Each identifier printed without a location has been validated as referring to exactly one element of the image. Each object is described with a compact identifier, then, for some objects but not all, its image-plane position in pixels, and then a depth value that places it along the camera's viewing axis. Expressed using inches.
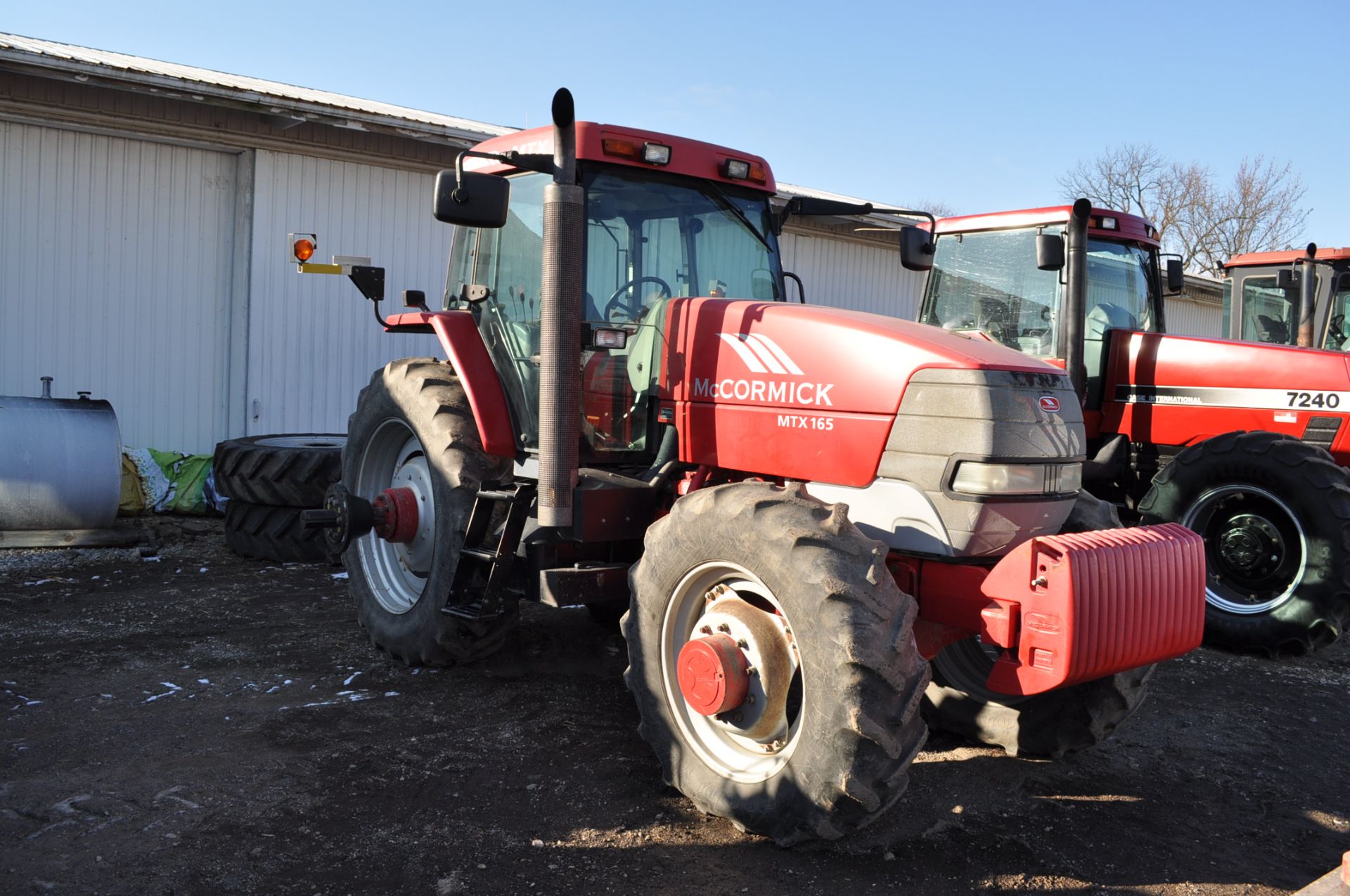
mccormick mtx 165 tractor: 130.7
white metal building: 339.6
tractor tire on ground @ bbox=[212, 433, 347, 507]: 301.3
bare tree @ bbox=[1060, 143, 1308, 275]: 1406.3
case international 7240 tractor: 245.4
